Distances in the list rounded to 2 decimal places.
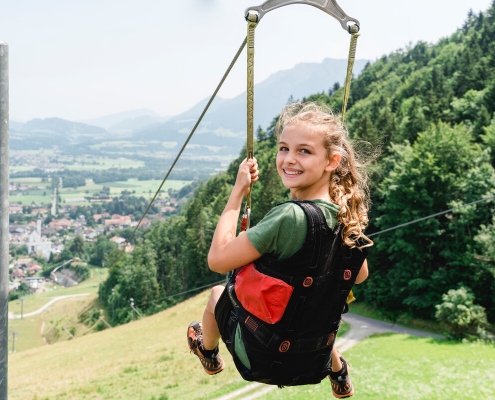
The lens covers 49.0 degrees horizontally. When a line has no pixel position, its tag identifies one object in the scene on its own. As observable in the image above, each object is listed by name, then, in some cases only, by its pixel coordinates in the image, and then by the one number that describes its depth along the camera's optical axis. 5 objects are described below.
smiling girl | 2.44
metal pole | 2.23
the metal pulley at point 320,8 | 2.78
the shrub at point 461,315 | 24.15
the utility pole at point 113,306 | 70.55
